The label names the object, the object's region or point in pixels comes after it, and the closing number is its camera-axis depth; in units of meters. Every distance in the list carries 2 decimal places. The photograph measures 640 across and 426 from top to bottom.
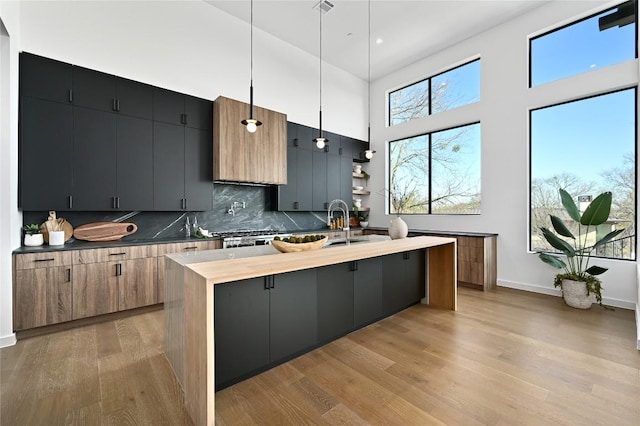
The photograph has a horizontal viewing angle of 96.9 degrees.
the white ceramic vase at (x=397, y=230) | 3.42
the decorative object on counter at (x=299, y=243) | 2.30
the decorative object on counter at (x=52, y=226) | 3.04
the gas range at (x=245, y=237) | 3.89
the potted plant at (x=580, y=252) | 3.33
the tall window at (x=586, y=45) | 3.53
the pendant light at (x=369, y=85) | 4.15
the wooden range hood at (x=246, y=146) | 3.97
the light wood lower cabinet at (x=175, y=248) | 3.39
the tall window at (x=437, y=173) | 4.98
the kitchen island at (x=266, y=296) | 1.48
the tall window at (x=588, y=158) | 3.51
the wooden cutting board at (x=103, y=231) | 3.31
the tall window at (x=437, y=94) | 5.00
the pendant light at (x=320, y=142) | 3.15
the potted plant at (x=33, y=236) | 2.87
